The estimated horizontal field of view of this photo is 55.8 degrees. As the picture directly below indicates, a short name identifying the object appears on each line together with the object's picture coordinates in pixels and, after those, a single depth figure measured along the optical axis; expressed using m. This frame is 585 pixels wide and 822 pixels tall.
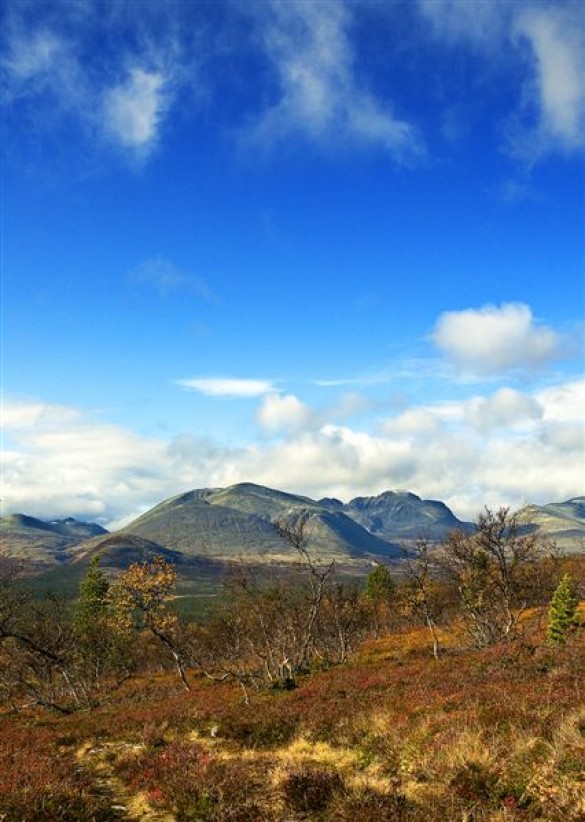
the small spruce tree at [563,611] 44.72
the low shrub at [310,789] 10.70
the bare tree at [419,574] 50.97
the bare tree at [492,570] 42.41
